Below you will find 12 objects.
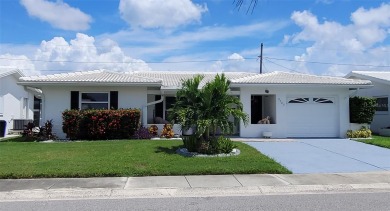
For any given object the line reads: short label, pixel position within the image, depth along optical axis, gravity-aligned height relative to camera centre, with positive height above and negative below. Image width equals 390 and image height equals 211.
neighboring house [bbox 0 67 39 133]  22.47 +1.11
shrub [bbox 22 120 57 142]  17.64 -0.77
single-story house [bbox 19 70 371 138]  18.58 +1.07
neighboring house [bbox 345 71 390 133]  22.67 +1.38
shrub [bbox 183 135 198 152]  12.74 -0.93
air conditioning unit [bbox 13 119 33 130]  23.59 -0.45
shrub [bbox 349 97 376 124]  19.45 +0.34
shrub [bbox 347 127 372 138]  18.94 -0.84
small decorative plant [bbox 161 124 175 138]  18.57 -0.76
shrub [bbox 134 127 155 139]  17.88 -0.82
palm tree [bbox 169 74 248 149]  12.78 +0.23
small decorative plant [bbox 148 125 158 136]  18.67 -0.66
